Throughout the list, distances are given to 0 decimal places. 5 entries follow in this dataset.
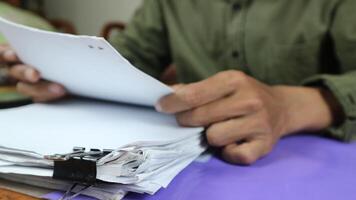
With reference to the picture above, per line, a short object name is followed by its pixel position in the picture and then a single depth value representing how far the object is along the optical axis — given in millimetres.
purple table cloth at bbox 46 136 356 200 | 404
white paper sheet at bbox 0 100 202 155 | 437
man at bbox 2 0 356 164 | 489
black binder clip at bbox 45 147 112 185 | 370
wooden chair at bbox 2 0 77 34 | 1564
